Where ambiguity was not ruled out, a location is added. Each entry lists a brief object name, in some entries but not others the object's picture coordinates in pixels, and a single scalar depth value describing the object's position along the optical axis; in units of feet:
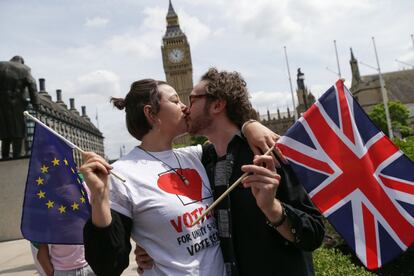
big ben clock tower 337.11
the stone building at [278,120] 375.04
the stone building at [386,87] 255.70
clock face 338.34
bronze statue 39.70
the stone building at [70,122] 247.62
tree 196.34
